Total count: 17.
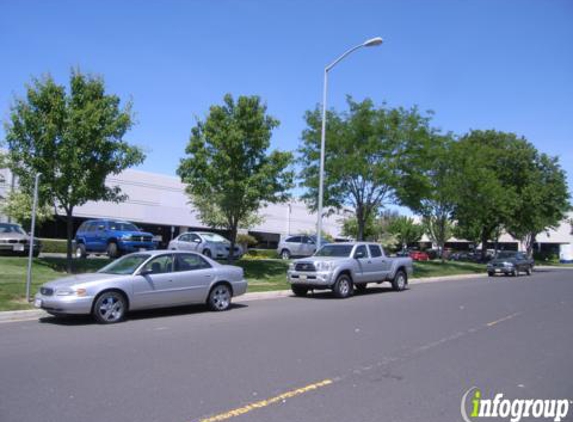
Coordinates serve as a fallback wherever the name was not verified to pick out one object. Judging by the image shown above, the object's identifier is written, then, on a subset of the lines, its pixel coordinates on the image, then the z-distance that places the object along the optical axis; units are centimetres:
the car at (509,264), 3269
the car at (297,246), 3353
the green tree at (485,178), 3478
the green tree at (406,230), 7244
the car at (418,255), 5531
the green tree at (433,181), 2678
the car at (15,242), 2103
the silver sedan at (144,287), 1029
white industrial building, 4259
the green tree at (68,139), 1742
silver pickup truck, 1595
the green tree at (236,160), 2058
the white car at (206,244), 2511
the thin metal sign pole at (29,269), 1149
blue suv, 2273
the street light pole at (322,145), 2017
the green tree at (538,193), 4238
